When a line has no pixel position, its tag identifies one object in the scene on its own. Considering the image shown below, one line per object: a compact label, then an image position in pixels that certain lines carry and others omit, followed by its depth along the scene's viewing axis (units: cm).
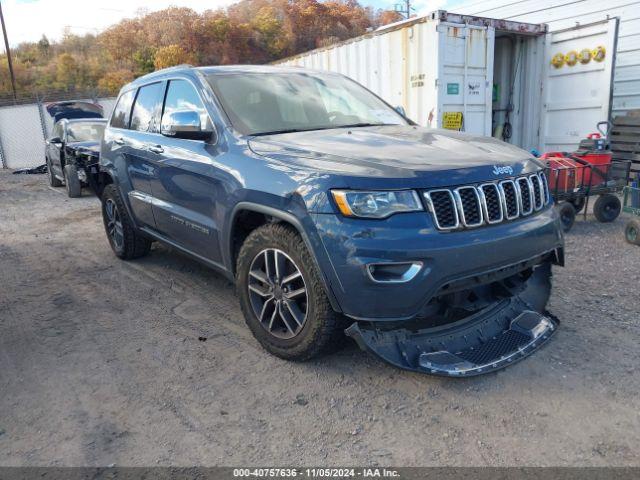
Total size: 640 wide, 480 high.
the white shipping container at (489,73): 809
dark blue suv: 264
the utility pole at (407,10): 4738
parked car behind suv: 994
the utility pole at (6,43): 3047
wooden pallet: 909
